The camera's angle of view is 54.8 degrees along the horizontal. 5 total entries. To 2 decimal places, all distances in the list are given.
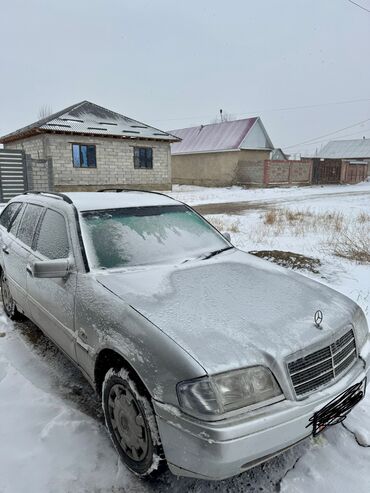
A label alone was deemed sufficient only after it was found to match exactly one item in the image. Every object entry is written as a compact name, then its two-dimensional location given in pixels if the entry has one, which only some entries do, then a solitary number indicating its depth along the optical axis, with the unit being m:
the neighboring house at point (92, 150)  18.61
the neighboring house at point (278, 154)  37.41
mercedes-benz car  1.69
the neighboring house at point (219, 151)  29.44
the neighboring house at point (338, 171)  31.64
